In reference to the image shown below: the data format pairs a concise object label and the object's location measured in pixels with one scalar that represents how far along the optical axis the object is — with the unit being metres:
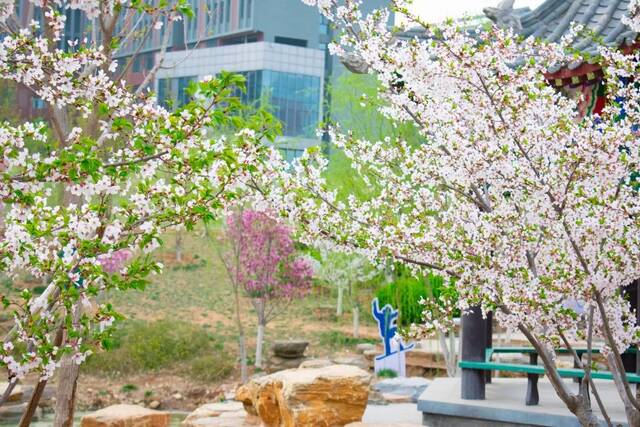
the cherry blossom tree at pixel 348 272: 25.36
